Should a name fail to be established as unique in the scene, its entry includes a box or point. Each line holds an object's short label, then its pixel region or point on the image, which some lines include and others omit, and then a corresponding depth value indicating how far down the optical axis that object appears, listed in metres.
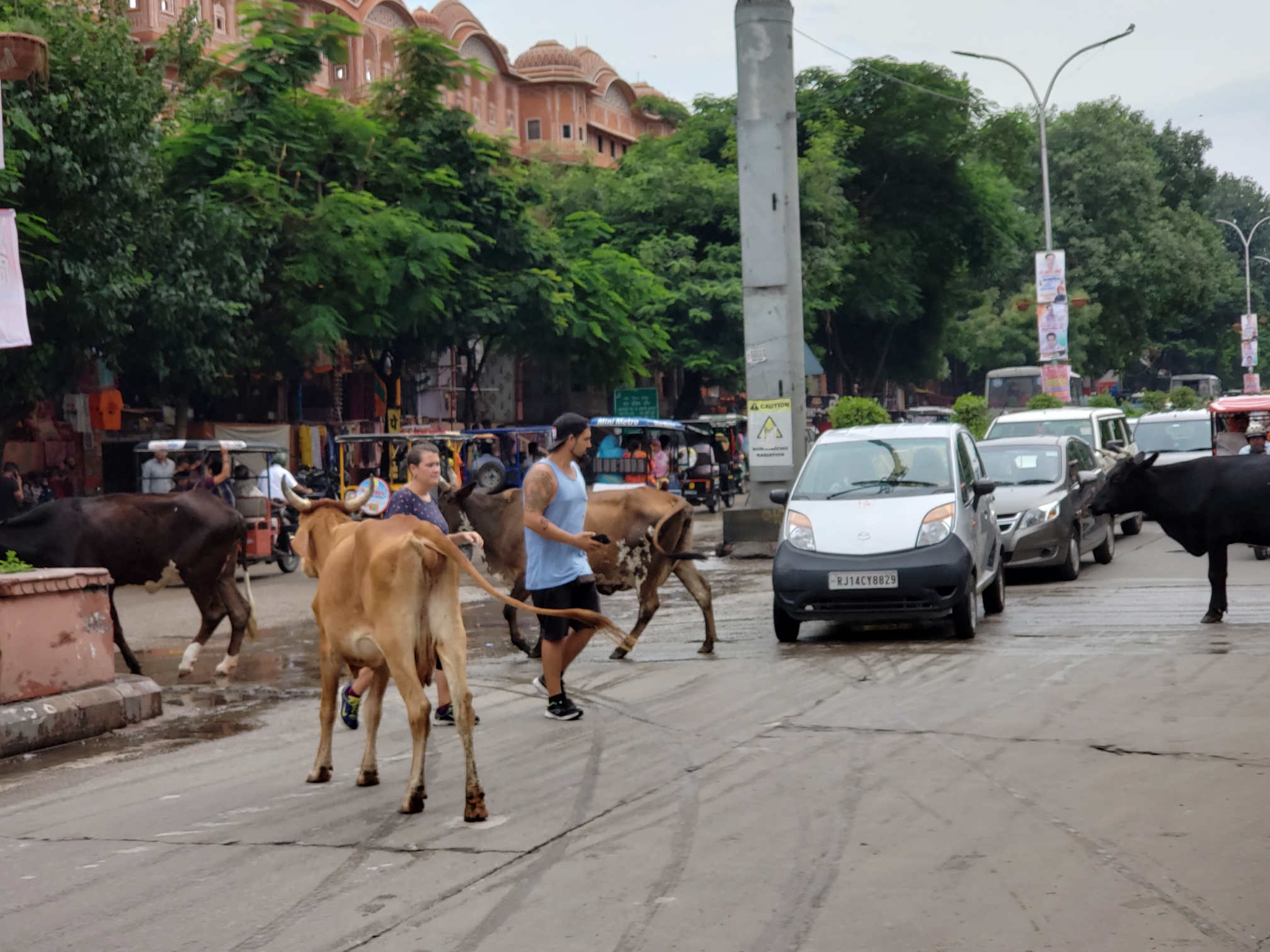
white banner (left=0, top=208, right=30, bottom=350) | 12.66
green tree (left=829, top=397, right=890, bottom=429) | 25.12
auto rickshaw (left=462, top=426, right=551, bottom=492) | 26.67
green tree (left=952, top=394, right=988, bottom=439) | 32.03
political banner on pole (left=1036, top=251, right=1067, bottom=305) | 34.38
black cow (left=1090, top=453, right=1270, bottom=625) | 12.74
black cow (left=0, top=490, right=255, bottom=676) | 12.26
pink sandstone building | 43.72
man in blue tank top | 8.82
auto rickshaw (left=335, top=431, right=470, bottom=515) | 25.38
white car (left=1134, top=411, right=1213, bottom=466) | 26.39
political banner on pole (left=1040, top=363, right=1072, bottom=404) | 36.81
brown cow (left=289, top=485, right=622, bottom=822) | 6.55
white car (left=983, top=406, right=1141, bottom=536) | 21.41
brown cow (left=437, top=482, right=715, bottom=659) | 12.14
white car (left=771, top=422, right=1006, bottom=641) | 11.66
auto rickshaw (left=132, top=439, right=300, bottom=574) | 21.22
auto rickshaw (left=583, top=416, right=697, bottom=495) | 29.47
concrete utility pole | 20.27
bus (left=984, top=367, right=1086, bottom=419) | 53.06
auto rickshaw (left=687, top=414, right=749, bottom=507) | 34.59
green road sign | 37.31
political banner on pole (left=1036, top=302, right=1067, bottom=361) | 34.78
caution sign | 20.44
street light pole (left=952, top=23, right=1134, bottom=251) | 40.16
